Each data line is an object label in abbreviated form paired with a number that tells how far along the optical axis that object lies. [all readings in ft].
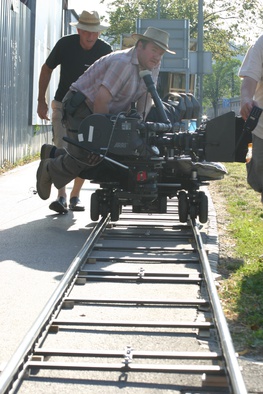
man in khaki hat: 28.94
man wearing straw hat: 34.76
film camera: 26.20
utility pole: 93.91
